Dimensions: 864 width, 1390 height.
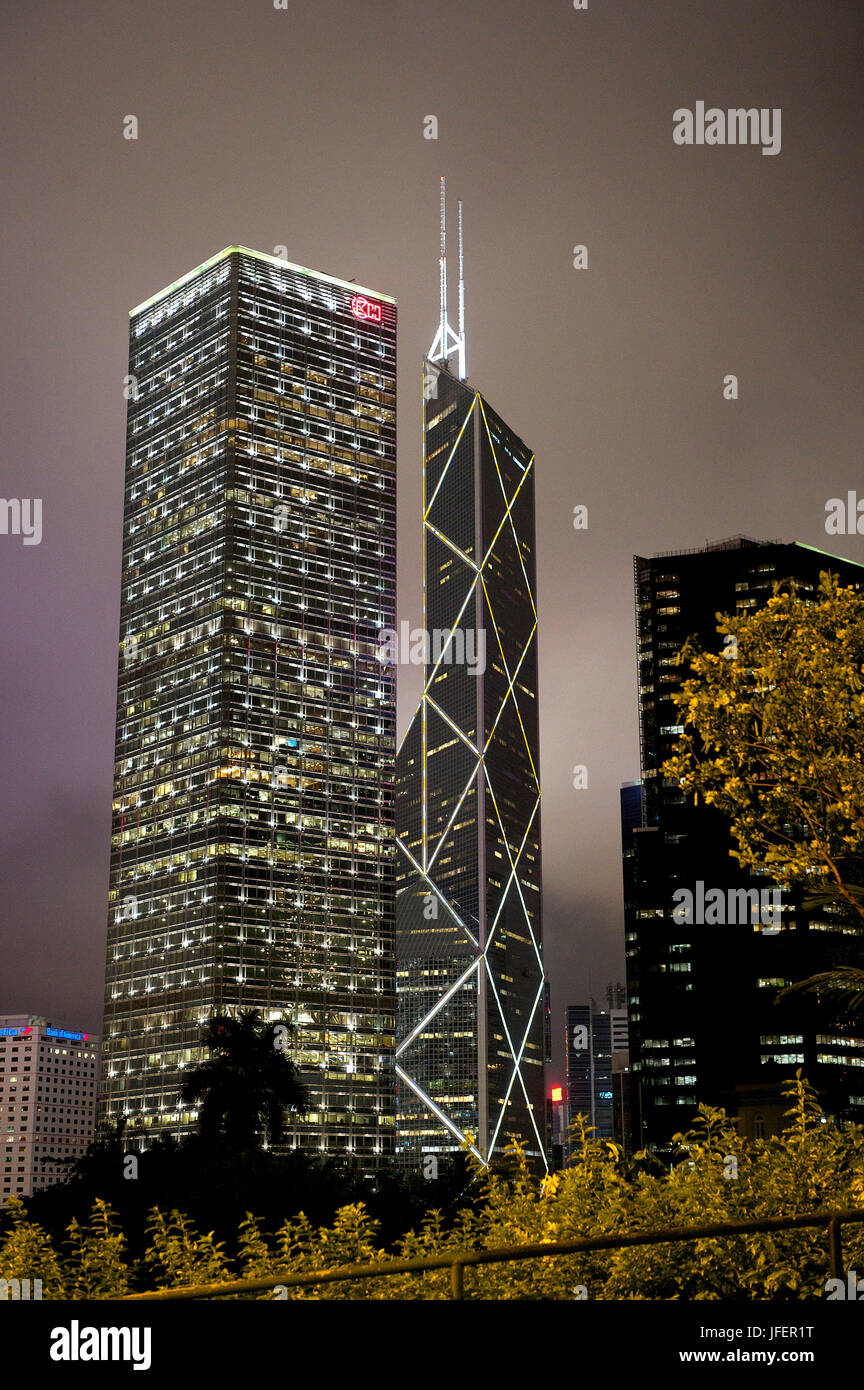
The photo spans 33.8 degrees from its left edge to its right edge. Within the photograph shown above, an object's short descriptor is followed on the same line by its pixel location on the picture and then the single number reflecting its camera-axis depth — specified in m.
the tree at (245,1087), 96.69
